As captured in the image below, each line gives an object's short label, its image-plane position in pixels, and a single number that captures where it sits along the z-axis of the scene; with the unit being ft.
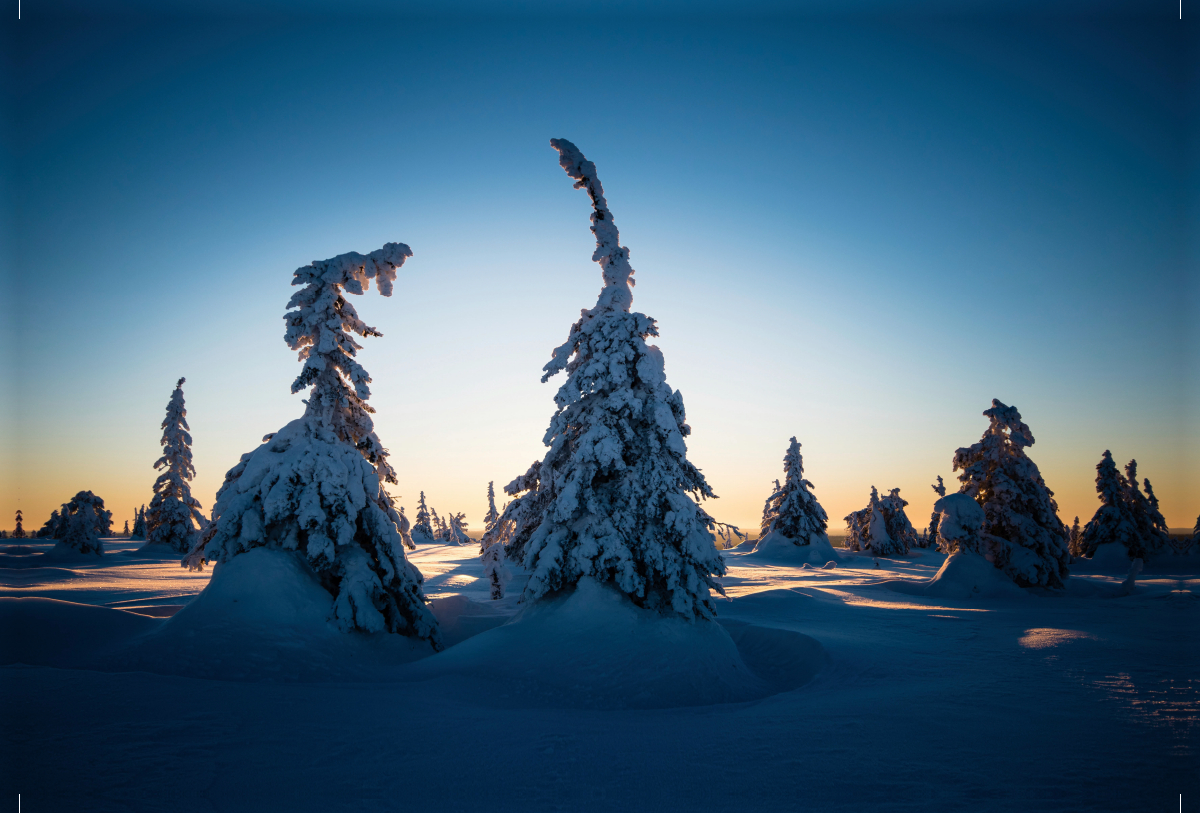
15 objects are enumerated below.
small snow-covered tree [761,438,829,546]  149.28
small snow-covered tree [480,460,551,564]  45.34
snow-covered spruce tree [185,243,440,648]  38.45
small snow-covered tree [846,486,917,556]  164.96
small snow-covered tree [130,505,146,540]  201.17
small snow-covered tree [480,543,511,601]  58.13
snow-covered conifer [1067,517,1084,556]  140.67
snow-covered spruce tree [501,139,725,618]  38.32
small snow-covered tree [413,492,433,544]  262.47
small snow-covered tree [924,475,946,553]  202.94
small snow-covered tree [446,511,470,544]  271.90
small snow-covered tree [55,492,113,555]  97.04
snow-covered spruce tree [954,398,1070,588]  82.28
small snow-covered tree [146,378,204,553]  118.42
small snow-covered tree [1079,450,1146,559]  122.72
